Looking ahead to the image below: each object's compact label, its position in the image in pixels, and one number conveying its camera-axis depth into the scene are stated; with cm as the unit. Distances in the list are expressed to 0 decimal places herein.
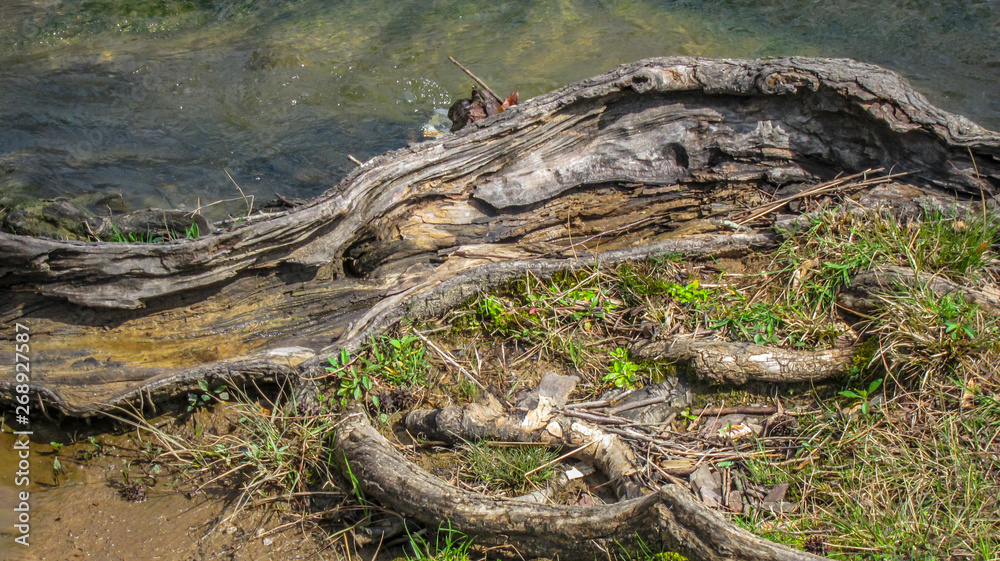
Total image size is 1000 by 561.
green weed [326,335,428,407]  338
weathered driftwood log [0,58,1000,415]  349
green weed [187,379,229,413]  340
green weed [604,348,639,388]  342
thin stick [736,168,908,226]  408
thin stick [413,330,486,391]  347
